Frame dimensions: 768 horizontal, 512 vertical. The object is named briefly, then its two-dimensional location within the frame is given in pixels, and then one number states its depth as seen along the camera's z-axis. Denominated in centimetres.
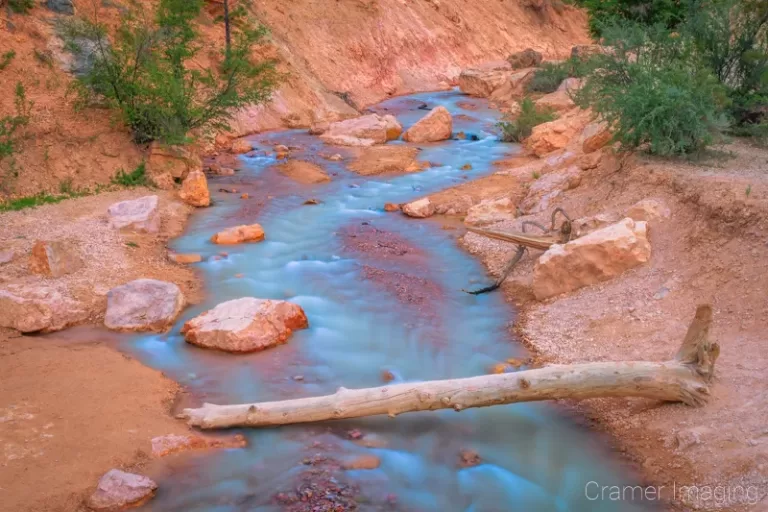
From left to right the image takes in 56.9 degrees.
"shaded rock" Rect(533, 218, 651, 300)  727
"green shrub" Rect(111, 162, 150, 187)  1114
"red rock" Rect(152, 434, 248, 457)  509
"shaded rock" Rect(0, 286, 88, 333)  671
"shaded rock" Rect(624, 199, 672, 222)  769
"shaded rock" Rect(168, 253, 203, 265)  875
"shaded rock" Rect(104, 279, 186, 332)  696
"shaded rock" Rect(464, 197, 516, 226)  1007
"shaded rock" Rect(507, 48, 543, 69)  2597
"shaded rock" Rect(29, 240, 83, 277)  759
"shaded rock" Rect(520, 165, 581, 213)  980
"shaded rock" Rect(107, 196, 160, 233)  931
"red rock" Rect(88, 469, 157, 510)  452
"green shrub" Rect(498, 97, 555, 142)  1563
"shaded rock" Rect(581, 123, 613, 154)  1021
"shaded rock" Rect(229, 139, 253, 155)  1451
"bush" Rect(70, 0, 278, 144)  1168
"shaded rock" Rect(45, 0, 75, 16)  1383
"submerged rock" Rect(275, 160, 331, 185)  1268
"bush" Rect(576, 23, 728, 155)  847
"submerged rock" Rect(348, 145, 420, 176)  1346
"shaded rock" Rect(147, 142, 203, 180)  1169
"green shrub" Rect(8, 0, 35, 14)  1288
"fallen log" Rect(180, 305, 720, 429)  523
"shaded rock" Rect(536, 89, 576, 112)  1700
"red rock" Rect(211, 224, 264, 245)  941
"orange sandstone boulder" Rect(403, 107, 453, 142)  1608
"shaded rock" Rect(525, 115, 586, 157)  1361
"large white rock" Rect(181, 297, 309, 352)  654
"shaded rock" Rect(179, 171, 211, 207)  1096
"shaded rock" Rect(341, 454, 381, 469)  503
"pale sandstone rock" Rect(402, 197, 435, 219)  1074
